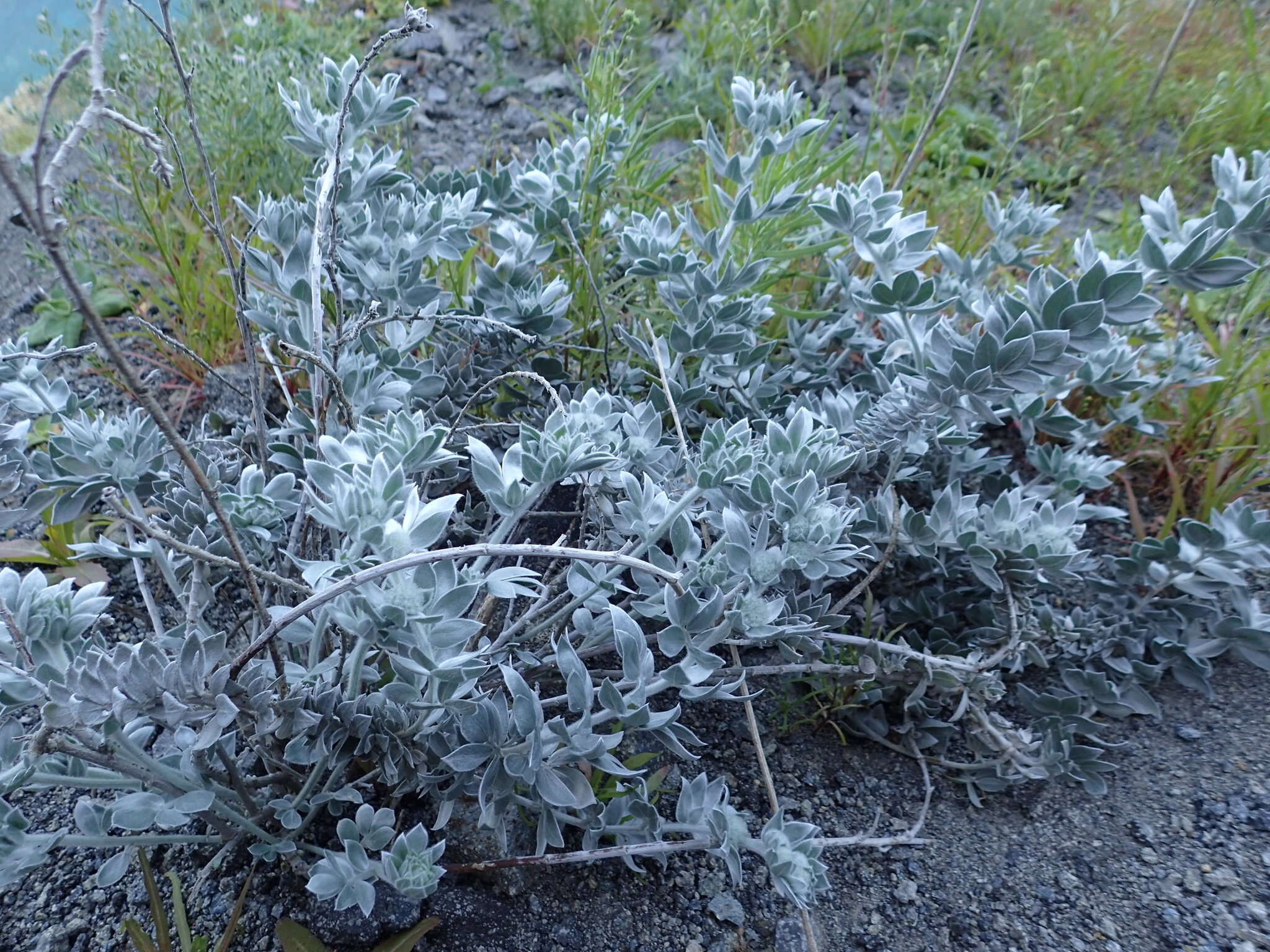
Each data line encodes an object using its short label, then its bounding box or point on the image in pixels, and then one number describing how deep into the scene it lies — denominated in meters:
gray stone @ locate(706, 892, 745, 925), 0.51
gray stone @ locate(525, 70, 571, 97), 1.46
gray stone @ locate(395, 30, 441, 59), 1.54
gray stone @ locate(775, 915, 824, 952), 0.49
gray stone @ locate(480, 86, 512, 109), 1.45
